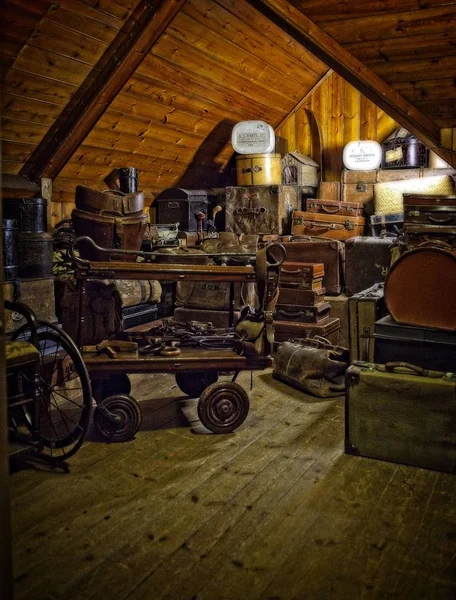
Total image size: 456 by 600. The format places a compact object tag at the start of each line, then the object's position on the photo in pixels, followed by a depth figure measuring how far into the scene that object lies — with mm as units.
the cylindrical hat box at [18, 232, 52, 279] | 4383
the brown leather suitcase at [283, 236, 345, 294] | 5543
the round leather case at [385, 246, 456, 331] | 3447
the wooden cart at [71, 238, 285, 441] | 3393
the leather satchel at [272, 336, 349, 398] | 4215
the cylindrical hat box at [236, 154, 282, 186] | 6488
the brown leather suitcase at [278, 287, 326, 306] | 5109
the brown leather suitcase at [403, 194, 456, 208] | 3811
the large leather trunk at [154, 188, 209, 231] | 6579
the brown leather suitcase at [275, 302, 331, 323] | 5102
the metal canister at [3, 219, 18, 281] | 4148
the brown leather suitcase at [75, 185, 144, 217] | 5008
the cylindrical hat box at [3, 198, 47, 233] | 4480
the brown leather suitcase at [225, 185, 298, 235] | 6402
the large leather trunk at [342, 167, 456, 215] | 6410
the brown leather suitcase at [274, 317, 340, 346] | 5012
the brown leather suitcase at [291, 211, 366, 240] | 6078
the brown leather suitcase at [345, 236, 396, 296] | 5340
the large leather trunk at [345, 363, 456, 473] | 2949
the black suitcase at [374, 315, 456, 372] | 3445
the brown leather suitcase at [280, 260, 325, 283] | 5121
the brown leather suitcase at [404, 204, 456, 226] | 3787
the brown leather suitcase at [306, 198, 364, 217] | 6164
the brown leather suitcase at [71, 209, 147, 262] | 4965
